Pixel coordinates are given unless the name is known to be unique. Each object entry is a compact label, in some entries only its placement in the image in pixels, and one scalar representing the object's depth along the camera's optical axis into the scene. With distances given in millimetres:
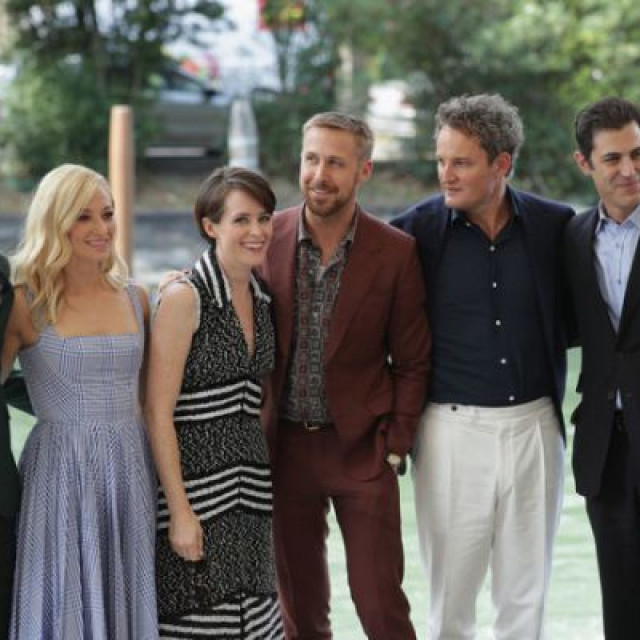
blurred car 39062
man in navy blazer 8195
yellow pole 20172
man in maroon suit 8125
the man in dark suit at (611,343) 7922
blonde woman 7230
